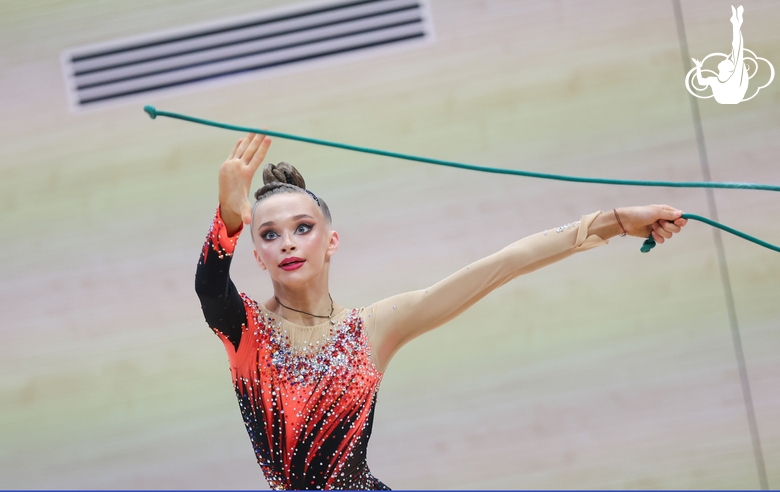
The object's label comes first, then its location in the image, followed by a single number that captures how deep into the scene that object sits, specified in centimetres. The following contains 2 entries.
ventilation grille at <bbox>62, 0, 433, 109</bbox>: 1115
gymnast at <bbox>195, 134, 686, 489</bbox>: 1040
